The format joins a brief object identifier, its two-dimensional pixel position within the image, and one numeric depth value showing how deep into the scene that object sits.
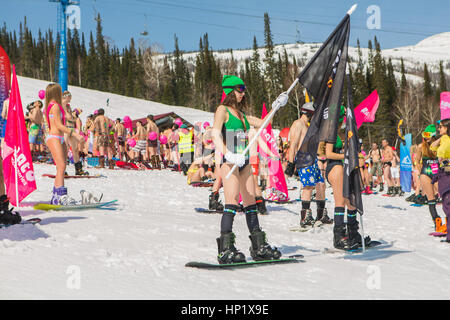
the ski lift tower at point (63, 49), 26.41
